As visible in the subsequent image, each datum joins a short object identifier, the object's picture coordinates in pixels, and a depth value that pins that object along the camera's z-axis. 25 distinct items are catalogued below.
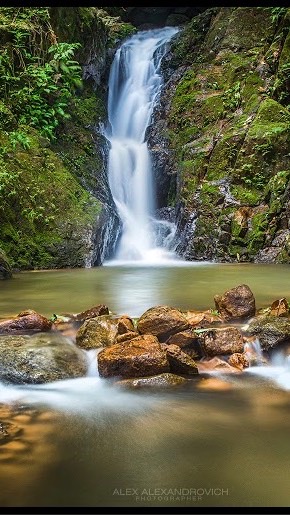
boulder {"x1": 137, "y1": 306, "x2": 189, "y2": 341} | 4.93
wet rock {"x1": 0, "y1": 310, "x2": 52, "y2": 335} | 5.32
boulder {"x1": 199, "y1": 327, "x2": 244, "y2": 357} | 4.73
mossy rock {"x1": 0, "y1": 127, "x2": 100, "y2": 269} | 12.10
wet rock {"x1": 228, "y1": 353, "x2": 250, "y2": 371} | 4.57
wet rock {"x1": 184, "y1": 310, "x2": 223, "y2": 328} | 5.52
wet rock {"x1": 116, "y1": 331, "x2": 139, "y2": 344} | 4.81
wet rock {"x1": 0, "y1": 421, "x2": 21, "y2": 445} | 3.03
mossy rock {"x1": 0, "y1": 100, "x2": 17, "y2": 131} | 12.90
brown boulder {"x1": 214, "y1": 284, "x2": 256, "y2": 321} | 5.74
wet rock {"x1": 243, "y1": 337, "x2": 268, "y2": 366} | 4.66
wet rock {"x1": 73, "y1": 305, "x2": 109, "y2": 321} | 5.79
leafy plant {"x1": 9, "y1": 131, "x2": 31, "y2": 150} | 11.00
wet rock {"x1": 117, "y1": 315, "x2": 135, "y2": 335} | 5.02
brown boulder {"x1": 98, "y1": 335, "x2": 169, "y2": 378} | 4.25
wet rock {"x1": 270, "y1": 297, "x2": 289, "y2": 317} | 5.58
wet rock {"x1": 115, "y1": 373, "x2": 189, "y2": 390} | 4.09
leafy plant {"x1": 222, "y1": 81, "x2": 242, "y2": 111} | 17.05
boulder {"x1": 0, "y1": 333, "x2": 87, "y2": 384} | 4.25
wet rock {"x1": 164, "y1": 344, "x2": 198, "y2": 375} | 4.35
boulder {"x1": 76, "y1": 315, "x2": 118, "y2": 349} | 4.90
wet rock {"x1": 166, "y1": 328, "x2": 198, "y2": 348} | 4.76
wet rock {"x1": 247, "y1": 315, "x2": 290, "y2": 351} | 4.85
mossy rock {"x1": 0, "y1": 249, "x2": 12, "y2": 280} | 10.07
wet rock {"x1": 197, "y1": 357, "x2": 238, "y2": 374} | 4.48
